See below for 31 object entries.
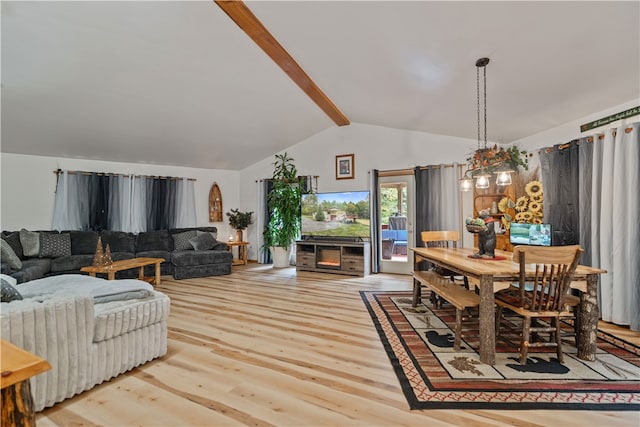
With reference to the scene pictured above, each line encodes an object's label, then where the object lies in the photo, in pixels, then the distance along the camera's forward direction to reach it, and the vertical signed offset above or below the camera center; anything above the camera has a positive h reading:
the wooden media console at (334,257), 5.38 -0.76
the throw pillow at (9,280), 2.04 -0.46
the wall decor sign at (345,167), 5.89 +0.99
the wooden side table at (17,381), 0.93 -0.51
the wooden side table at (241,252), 6.36 -0.82
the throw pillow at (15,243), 4.35 -0.40
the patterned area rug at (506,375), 1.79 -1.10
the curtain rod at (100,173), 5.03 +0.77
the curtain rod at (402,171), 5.00 +0.84
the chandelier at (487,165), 2.68 +0.48
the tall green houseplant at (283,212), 6.05 +0.09
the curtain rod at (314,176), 6.21 +0.84
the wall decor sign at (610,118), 2.83 +1.01
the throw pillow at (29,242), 4.43 -0.40
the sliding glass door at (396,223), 5.47 -0.12
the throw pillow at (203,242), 5.65 -0.50
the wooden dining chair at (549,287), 2.09 -0.50
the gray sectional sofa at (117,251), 4.26 -0.59
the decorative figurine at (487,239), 2.80 -0.21
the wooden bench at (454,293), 2.44 -0.69
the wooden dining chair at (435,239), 3.57 -0.29
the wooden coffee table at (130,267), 4.08 -0.73
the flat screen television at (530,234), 3.58 -0.22
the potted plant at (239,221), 6.73 -0.11
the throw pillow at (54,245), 4.56 -0.46
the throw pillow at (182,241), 5.70 -0.48
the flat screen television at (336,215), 5.45 +0.03
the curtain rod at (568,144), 2.80 +0.82
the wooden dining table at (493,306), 2.22 -0.67
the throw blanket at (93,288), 2.25 -0.58
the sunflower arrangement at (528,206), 3.89 +0.14
